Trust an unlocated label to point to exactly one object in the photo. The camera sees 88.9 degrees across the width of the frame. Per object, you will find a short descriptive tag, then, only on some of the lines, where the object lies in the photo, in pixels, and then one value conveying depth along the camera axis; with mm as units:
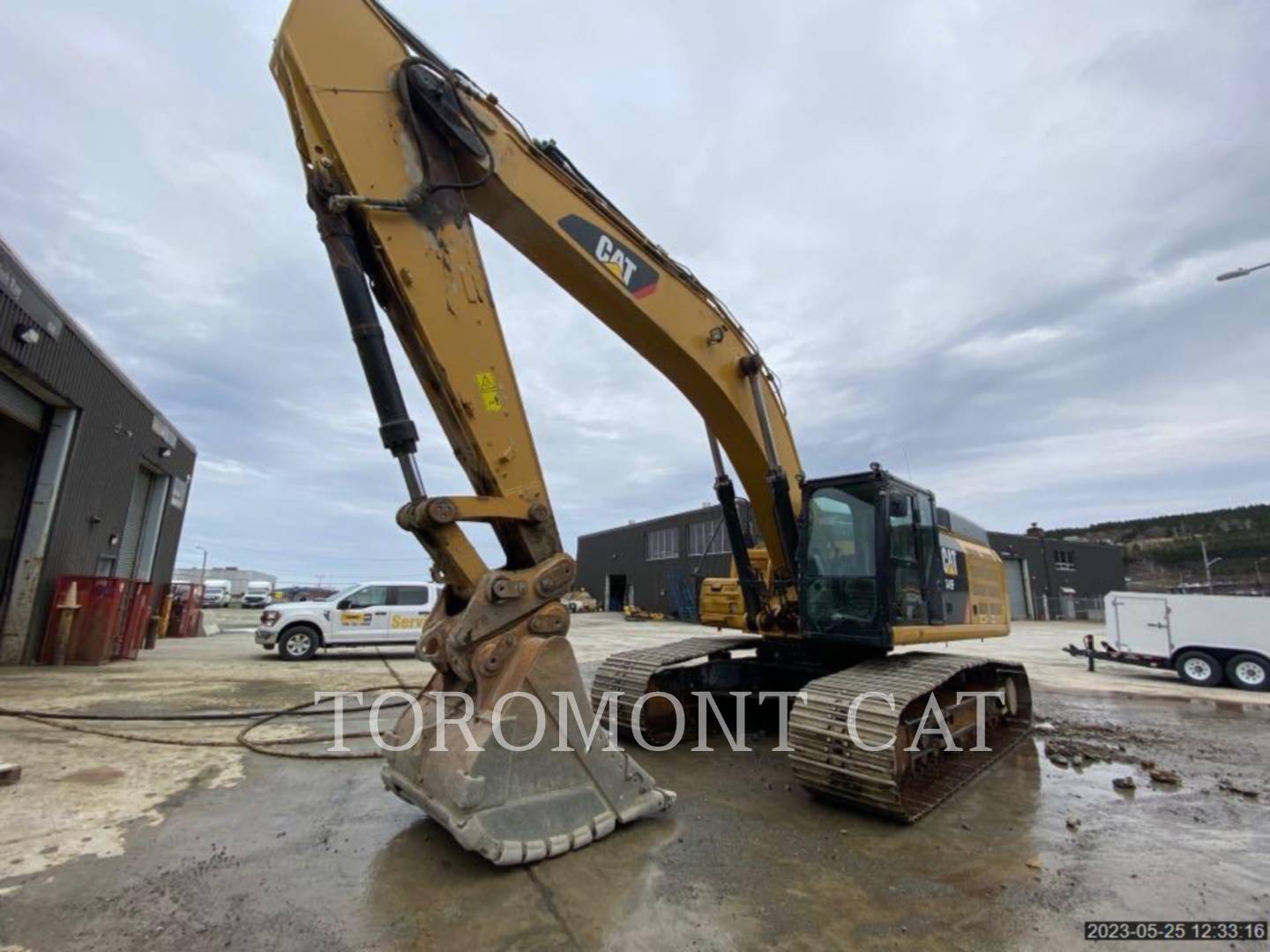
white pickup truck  12438
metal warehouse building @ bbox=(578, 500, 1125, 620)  34688
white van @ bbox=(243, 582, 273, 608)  45000
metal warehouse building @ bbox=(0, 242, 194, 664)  9875
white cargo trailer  11539
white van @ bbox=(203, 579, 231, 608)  42938
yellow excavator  3396
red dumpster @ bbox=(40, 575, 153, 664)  10773
